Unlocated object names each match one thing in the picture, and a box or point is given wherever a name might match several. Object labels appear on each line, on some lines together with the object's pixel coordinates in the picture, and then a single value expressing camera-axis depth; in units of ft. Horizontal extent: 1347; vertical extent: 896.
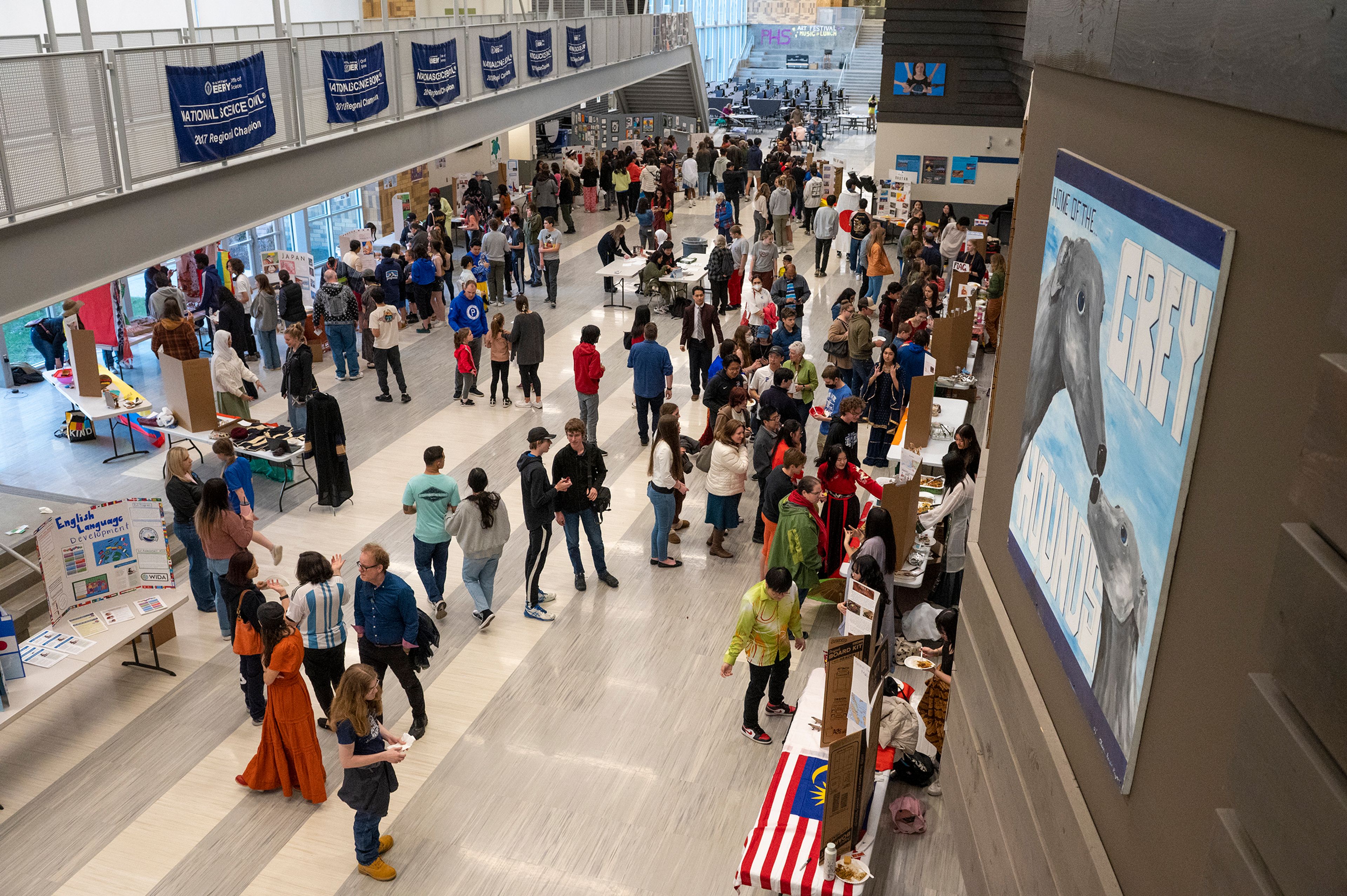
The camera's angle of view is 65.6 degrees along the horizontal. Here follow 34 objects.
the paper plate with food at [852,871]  17.58
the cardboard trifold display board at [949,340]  39.50
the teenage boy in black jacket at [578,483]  27.81
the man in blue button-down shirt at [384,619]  21.72
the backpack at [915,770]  21.98
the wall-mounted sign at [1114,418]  7.13
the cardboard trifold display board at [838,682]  17.54
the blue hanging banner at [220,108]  27.12
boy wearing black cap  27.04
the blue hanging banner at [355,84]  34.47
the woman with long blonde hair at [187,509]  26.84
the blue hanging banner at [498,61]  47.50
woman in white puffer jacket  29.66
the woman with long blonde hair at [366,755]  18.13
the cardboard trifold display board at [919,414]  31.07
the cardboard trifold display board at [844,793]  16.93
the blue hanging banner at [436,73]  40.93
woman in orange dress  20.35
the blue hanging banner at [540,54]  53.36
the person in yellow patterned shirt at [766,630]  21.76
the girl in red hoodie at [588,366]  36.55
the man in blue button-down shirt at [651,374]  36.83
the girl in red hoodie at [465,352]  42.42
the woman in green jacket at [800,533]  25.53
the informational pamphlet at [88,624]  24.85
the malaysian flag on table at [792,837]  17.56
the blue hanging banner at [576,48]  59.88
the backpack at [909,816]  20.97
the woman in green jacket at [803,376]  35.63
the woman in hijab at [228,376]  36.45
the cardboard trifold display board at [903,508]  26.53
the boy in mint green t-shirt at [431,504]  26.81
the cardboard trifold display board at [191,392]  34.40
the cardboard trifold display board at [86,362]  36.78
